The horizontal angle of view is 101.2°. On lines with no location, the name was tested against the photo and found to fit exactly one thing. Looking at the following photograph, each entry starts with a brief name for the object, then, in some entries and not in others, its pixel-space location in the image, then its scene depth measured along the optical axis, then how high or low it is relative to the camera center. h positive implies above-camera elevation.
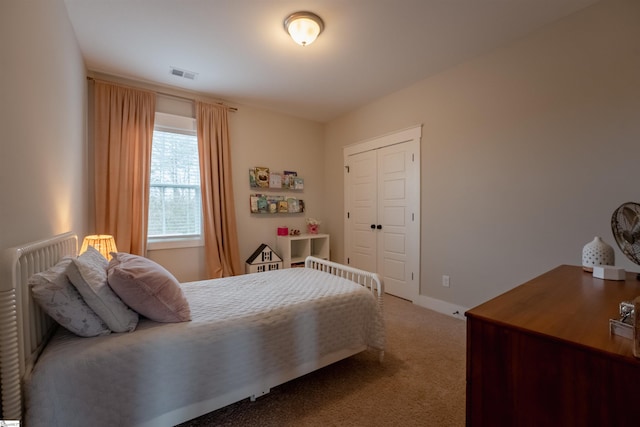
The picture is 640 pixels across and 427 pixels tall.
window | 3.29 +0.36
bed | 1.00 -0.69
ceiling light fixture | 2.09 +1.52
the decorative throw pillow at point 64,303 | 1.14 -0.41
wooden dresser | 0.68 -0.45
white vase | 1.53 -0.26
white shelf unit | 3.95 -0.60
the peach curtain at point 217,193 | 3.46 +0.25
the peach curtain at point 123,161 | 2.89 +0.57
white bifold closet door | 3.36 -0.02
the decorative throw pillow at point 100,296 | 1.22 -0.41
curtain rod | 3.28 +1.47
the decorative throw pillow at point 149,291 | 1.33 -0.42
